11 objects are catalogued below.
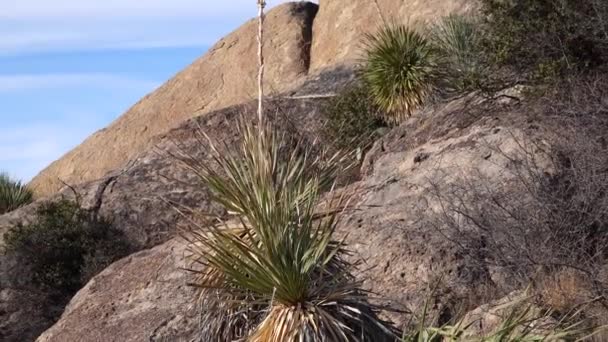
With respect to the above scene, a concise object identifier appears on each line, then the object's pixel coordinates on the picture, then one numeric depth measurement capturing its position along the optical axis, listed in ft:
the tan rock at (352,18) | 100.12
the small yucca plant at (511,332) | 29.86
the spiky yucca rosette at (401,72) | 73.00
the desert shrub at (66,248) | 79.25
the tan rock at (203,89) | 120.37
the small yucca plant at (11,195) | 100.99
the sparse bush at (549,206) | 43.75
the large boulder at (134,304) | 54.24
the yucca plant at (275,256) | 32.81
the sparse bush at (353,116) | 73.34
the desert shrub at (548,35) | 56.13
